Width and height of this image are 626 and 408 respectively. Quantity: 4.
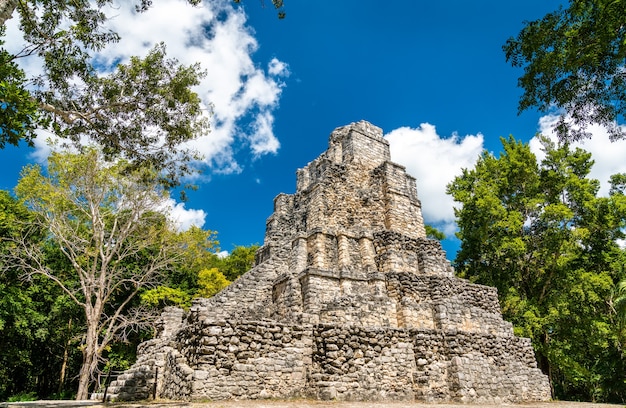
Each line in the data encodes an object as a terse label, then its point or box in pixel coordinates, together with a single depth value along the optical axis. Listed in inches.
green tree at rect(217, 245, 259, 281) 1173.1
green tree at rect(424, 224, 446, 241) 1273.4
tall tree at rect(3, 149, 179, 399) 638.5
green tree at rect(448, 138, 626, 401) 632.4
